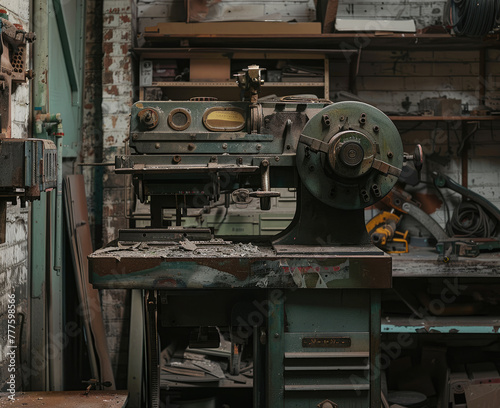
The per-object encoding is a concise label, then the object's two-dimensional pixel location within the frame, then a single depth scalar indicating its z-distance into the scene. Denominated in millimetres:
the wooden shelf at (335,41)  3451
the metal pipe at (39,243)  2766
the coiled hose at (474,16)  3203
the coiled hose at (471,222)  3588
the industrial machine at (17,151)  1821
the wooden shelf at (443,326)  3027
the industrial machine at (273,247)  1958
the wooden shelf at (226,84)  3461
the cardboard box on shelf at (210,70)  3537
